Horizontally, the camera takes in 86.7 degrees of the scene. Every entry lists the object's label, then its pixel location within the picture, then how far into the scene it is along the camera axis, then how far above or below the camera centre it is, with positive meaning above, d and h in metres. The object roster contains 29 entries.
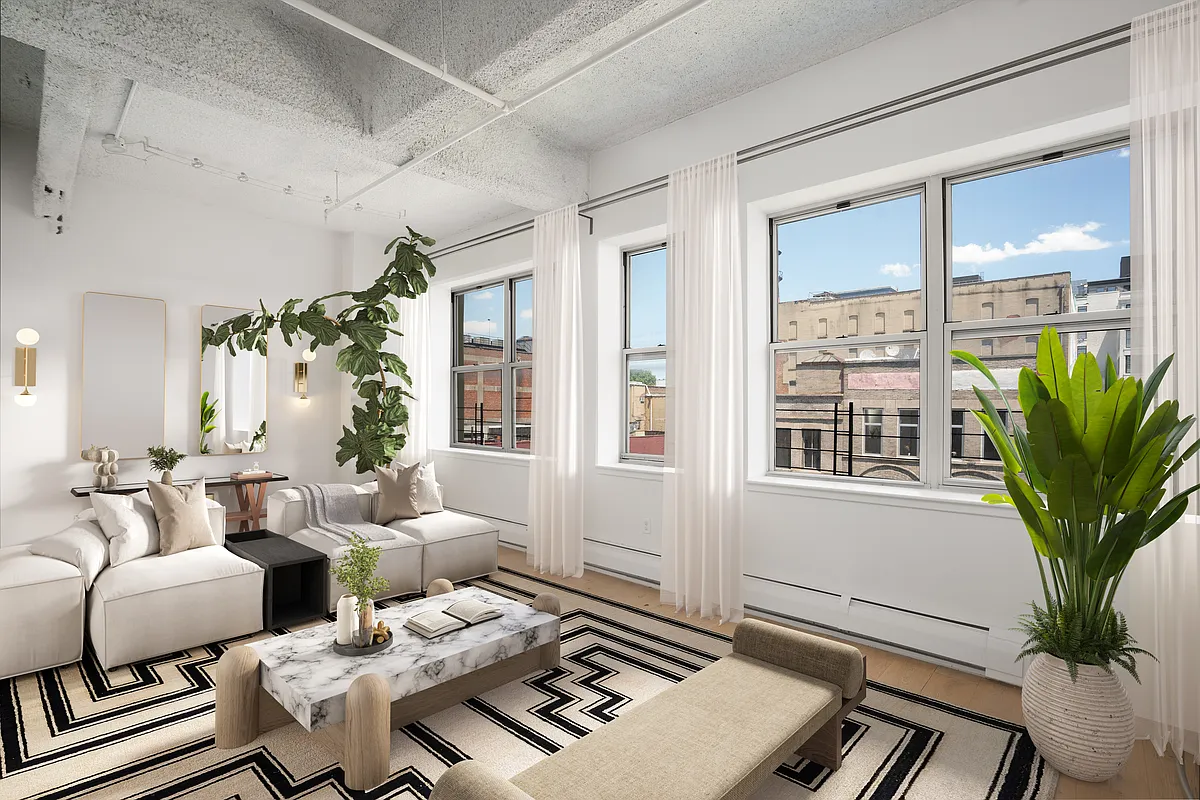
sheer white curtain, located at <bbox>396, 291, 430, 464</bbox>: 6.56 +0.32
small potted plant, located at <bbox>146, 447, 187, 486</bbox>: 5.28 -0.49
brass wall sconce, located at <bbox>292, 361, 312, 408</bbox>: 6.30 +0.21
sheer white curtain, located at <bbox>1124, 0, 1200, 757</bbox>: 2.38 +0.41
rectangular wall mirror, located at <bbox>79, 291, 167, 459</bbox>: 5.19 +0.23
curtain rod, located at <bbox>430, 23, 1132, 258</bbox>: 2.68 +1.51
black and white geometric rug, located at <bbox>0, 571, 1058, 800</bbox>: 2.14 -1.28
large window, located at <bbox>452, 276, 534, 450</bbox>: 6.06 +0.36
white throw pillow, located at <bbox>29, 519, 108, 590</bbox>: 3.11 -0.75
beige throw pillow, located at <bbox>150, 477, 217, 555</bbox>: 3.55 -0.67
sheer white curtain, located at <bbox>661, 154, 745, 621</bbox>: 3.84 +0.01
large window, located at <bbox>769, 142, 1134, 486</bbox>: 3.00 +0.53
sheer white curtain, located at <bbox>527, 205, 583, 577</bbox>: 4.83 -0.05
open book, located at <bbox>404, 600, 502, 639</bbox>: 2.67 -0.95
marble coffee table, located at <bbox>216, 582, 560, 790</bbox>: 2.10 -1.01
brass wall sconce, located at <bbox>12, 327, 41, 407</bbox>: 4.82 +0.27
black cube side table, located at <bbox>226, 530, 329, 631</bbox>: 3.61 -1.07
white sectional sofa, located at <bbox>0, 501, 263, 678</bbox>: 2.89 -0.98
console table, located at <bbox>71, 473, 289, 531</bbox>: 5.47 -0.86
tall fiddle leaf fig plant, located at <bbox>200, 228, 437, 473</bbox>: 4.46 +0.44
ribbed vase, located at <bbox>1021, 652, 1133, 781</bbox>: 2.12 -1.08
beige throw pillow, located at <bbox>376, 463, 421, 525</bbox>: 4.67 -0.70
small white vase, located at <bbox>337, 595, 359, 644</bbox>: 2.51 -0.87
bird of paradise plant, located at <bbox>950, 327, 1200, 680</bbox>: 2.07 -0.27
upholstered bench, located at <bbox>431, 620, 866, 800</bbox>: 1.59 -0.97
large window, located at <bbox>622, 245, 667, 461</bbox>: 4.84 +0.38
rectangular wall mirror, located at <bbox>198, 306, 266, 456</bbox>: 5.76 +0.02
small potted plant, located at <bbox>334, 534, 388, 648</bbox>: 2.50 -0.72
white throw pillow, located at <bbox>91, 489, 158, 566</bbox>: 3.34 -0.68
